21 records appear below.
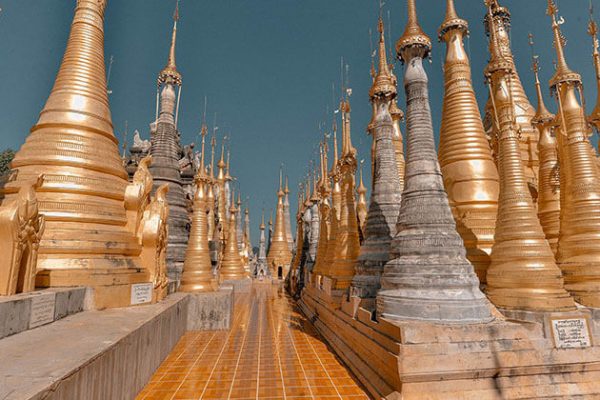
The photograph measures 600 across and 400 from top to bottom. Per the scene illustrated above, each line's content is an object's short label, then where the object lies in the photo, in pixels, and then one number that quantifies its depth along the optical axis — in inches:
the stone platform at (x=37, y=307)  188.4
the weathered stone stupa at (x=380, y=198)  349.1
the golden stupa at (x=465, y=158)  393.4
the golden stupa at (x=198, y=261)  490.6
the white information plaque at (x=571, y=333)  226.5
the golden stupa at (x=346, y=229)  446.3
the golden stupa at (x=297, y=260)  947.1
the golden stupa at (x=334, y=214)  562.2
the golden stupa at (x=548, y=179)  465.4
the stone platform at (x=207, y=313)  454.9
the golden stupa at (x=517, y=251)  289.1
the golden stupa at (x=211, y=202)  821.9
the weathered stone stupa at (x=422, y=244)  238.5
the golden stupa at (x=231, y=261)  1044.5
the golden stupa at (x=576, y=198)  356.5
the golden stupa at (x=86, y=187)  291.7
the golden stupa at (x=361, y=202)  734.3
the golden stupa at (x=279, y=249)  1707.7
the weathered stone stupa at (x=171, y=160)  639.8
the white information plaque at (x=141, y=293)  323.6
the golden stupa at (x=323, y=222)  635.5
